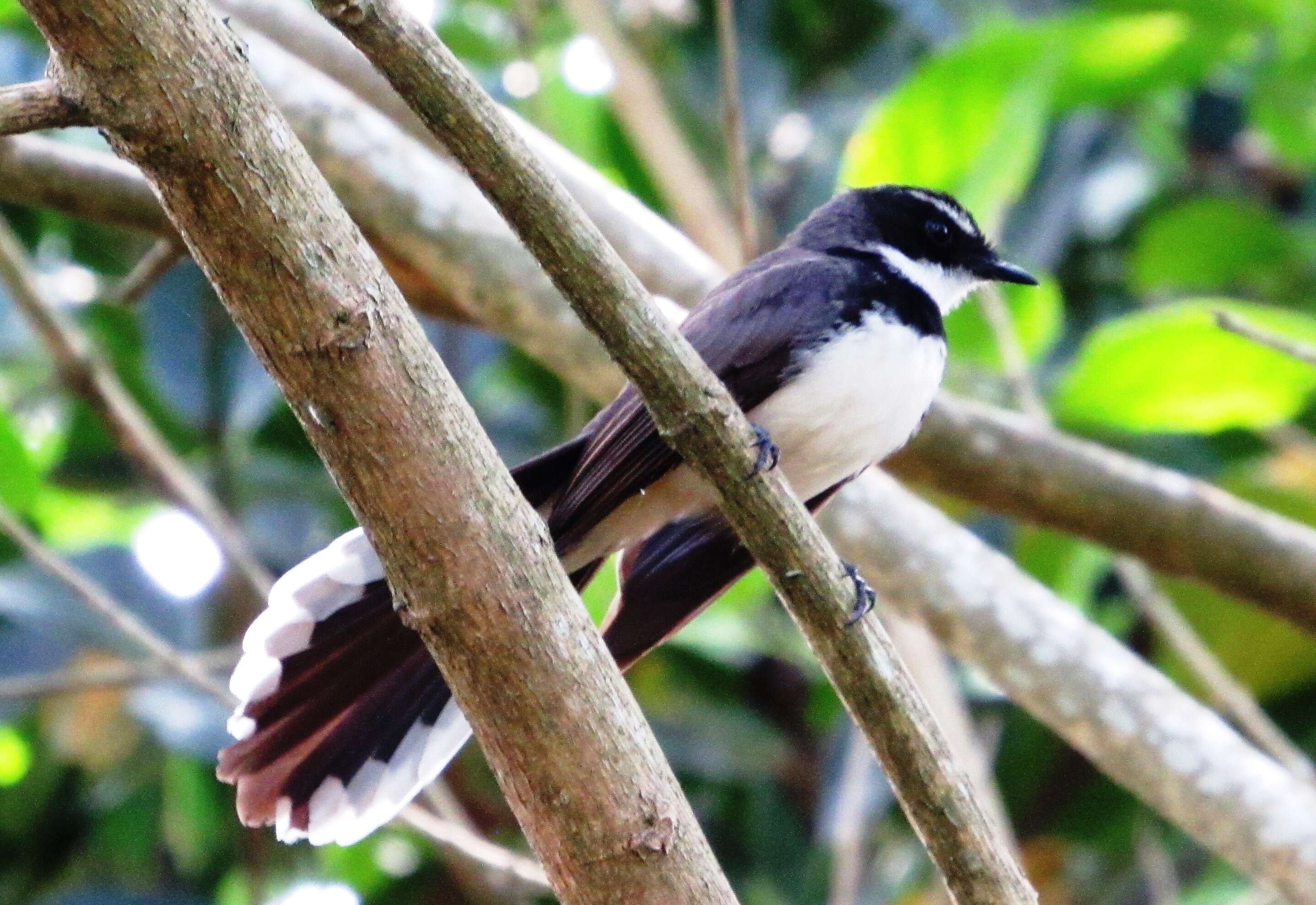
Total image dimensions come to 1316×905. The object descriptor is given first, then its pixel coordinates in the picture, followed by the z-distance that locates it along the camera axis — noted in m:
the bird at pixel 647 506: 5.72
